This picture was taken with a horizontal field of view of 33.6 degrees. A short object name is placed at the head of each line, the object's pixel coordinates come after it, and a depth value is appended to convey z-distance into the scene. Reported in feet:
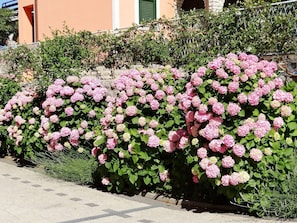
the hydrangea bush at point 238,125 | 19.04
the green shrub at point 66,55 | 32.63
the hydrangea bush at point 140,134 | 22.76
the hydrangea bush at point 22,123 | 31.55
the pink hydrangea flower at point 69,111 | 28.76
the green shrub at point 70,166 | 26.58
